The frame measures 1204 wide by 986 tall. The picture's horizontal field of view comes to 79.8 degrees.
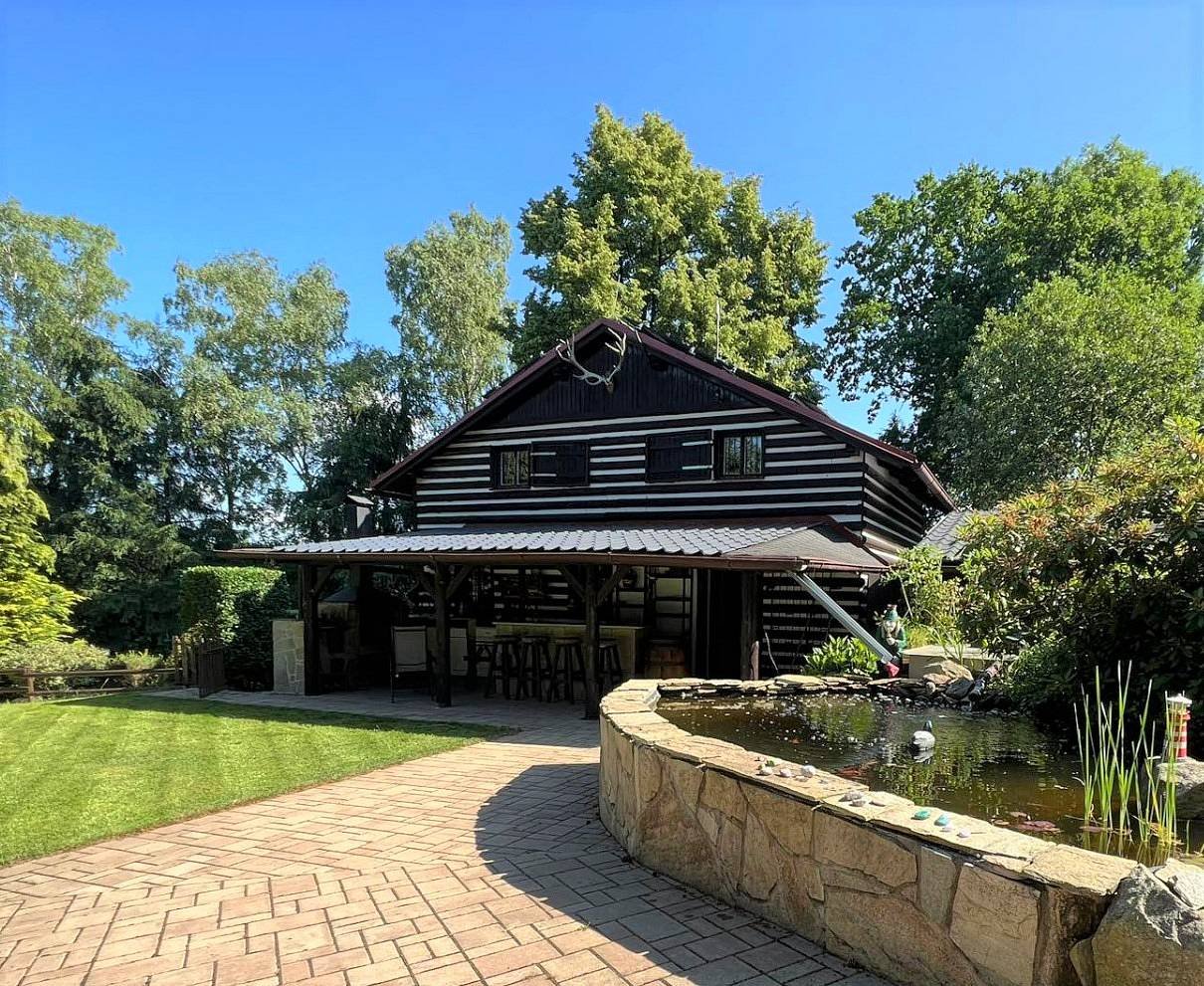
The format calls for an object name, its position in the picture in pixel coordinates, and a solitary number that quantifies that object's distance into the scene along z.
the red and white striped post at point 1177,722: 3.69
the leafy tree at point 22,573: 15.35
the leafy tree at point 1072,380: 18.00
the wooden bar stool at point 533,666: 11.65
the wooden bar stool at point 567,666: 11.36
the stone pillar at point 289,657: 13.04
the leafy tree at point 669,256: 22.45
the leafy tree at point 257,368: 27.45
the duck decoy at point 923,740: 5.12
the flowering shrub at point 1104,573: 5.27
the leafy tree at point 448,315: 29.34
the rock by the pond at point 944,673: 7.45
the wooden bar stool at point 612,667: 11.61
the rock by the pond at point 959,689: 7.06
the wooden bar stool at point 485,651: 11.94
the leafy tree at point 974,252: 25.36
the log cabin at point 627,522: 11.09
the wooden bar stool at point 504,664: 11.80
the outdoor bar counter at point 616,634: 11.81
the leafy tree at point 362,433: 27.28
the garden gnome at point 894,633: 9.60
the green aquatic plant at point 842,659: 8.92
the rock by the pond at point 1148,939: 2.10
